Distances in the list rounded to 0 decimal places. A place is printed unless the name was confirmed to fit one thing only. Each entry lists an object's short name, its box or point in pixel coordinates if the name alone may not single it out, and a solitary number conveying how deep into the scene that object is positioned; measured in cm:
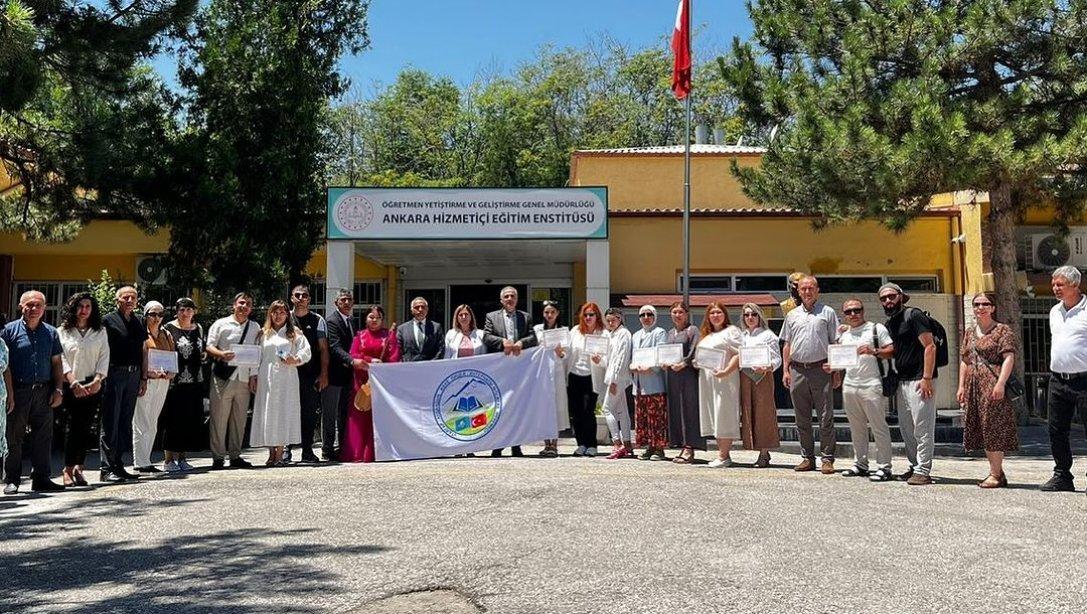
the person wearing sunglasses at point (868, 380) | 831
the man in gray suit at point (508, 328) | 1072
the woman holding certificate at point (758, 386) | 929
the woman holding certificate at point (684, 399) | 984
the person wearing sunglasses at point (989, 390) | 783
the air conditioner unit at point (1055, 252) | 1773
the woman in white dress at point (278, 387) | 950
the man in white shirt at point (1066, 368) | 741
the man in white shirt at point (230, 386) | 936
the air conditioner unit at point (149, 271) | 1919
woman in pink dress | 1009
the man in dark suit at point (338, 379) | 1002
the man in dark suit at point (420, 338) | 1061
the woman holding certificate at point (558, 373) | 1059
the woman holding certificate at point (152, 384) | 884
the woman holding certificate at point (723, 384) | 943
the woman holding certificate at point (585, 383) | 1040
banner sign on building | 1583
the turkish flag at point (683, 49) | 1738
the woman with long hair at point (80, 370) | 822
